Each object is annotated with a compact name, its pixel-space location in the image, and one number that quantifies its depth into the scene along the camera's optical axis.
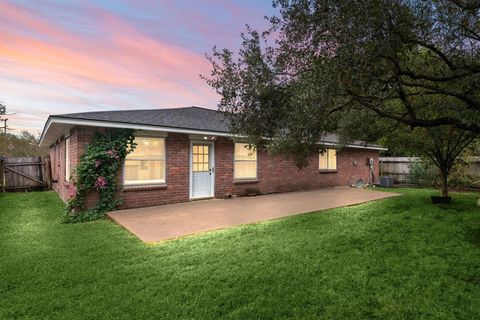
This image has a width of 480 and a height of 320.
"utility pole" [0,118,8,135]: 34.19
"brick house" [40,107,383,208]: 8.87
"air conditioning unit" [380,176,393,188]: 16.38
